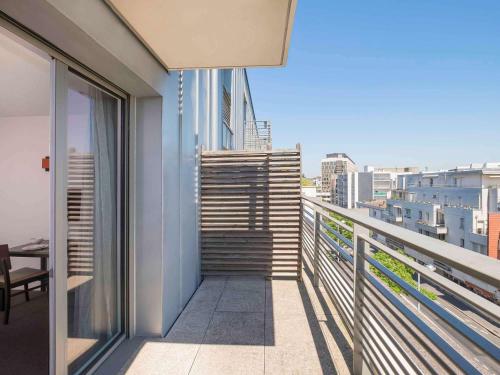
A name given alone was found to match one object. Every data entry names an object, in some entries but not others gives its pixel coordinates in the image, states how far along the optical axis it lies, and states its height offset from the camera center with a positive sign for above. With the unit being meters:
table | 3.44 -0.82
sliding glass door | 1.78 -0.26
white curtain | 2.17 -0.22
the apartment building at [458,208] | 20.92 -1.92
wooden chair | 3.04 -1.05
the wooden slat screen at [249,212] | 4.29 -0.39
